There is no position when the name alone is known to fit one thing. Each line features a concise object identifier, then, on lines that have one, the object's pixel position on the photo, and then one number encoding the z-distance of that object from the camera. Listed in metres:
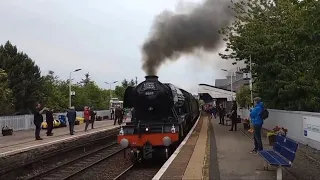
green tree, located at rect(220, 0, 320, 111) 10.78
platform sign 8.55
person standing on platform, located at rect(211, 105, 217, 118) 31.21
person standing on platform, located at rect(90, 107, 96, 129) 19.40
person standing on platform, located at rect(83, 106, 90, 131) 17.68
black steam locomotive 9.03
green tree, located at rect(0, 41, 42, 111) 29.47
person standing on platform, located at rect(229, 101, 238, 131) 14.69
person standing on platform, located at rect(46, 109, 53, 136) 14.09
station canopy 38.39
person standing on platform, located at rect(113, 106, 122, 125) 22.82
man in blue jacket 7.75
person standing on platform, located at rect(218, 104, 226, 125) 20.59
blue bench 5.15
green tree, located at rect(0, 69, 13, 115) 22.19
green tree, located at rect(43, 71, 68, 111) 32.95
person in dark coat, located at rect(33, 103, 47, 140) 12.63
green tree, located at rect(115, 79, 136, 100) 65.02
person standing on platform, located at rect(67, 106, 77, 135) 14.83
